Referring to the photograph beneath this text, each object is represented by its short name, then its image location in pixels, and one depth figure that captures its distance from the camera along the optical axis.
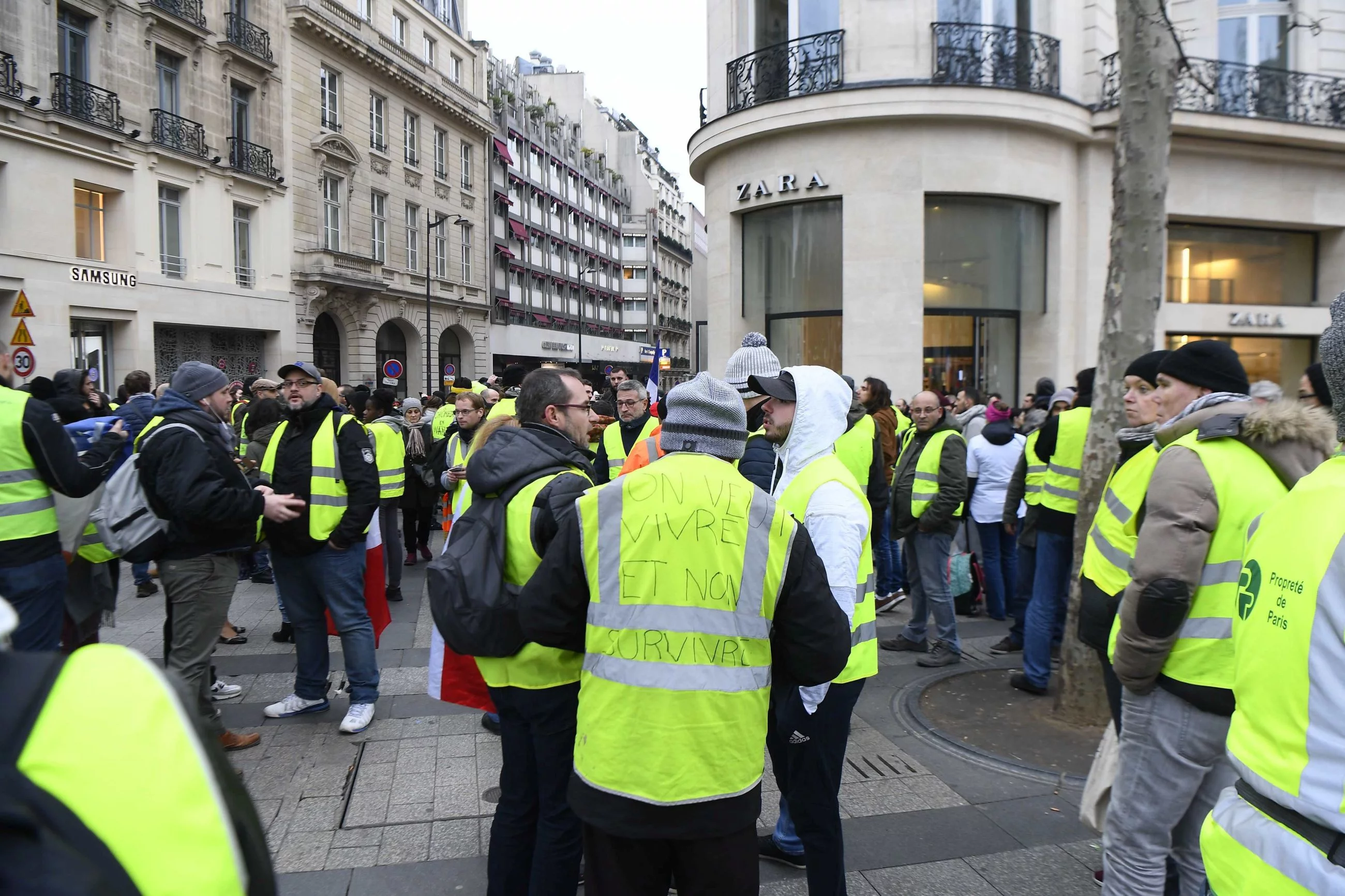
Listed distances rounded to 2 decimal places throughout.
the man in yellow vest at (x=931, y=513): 6.59
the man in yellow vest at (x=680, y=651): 2.29
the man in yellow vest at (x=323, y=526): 5.15
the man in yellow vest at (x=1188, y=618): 2.68
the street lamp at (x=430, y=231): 36.50
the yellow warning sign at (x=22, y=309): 12.30
